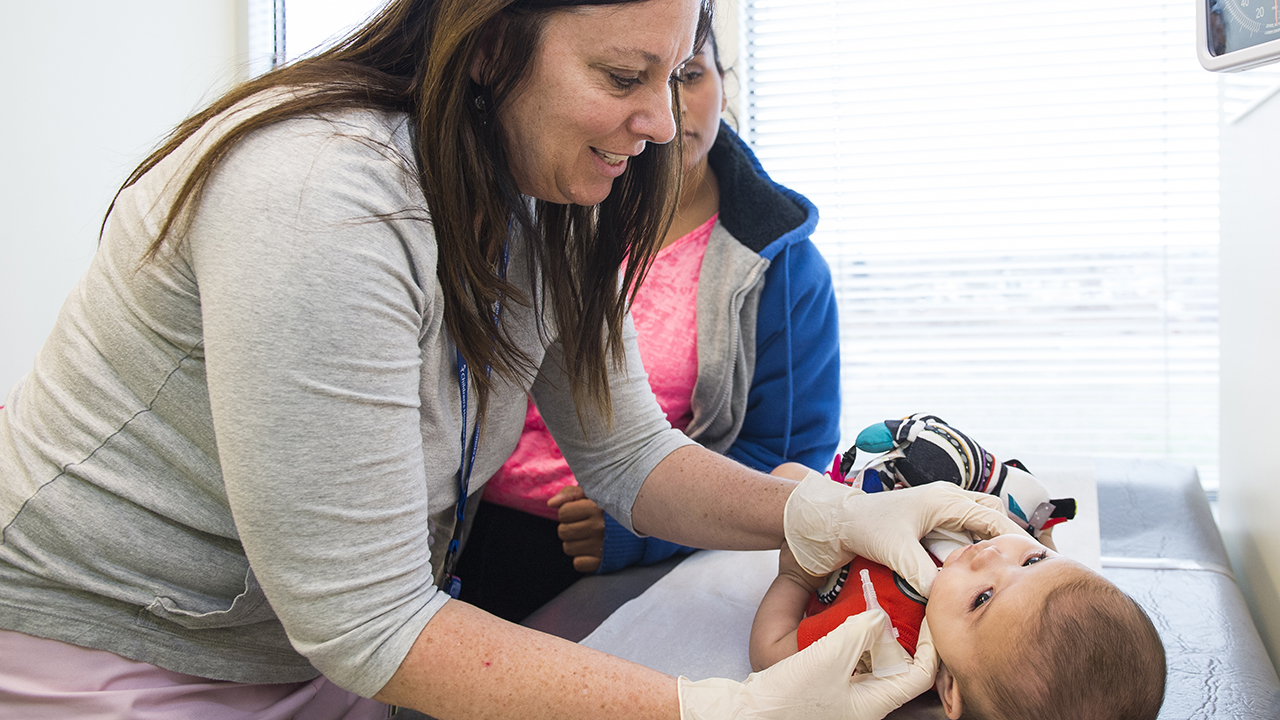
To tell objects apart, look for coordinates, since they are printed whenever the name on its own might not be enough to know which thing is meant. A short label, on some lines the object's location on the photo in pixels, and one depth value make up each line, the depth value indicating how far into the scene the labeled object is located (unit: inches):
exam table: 41.9
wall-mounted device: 34.1
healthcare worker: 26.7
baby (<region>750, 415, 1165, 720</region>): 34.9
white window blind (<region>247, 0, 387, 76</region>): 123.6
